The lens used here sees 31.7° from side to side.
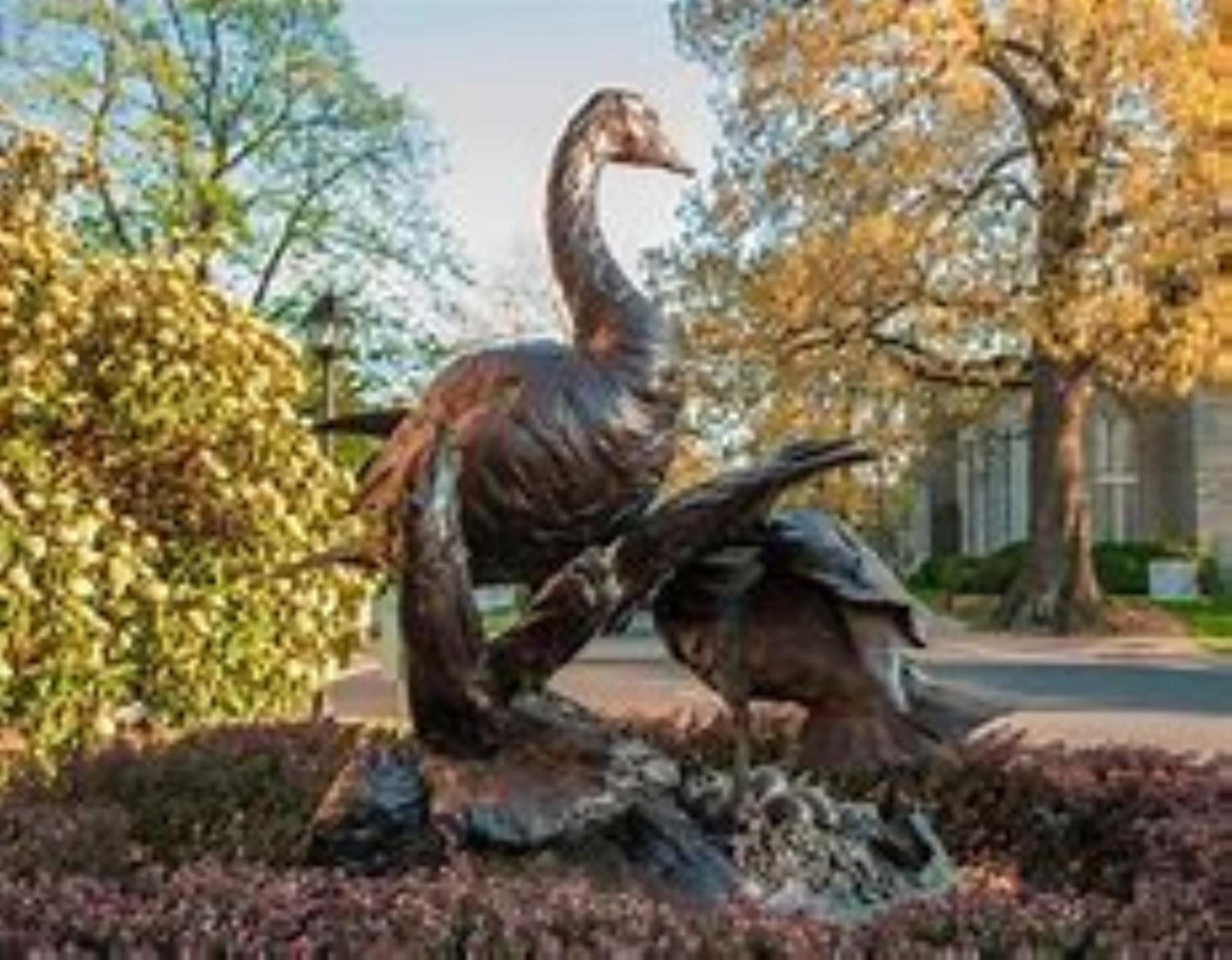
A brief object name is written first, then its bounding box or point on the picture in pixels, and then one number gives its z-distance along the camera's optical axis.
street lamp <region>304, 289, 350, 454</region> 16.05
